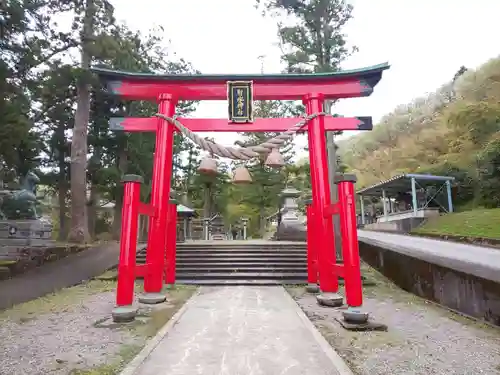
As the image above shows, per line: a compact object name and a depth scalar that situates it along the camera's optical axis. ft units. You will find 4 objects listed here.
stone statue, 37.63
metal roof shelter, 61.67
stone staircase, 29.60
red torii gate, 20.75
